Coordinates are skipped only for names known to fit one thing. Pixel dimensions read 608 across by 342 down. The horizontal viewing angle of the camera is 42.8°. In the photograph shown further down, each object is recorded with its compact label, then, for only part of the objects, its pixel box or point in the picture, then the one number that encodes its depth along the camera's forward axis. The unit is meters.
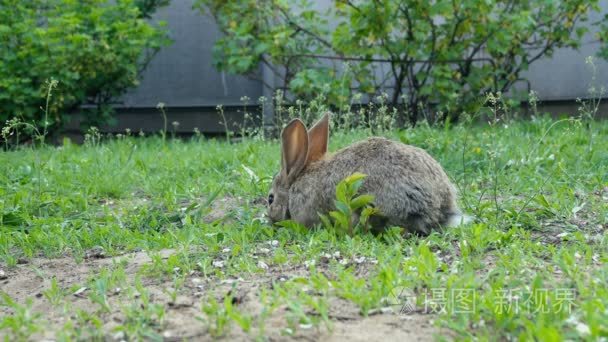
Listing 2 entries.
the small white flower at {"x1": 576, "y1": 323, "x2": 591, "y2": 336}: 2.45
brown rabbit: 4.09
